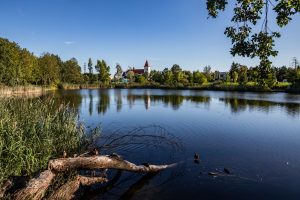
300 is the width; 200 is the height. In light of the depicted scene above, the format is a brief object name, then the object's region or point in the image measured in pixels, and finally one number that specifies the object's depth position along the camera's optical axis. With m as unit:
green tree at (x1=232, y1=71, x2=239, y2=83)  70.95
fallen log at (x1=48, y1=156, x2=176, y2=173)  5.06
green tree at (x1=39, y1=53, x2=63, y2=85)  58.41
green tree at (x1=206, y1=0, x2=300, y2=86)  3.89
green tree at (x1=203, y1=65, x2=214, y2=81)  85.85
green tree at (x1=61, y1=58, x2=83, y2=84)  73.63
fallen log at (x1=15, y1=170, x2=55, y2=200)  4.35
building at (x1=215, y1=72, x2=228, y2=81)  97.33
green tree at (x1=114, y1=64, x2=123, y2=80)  102.84
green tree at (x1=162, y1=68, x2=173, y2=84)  79.89
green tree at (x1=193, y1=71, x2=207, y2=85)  75.06
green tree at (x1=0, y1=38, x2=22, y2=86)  37.52
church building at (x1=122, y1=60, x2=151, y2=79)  128.22
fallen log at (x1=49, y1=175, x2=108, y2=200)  5.42
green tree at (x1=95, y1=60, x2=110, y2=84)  82.69
